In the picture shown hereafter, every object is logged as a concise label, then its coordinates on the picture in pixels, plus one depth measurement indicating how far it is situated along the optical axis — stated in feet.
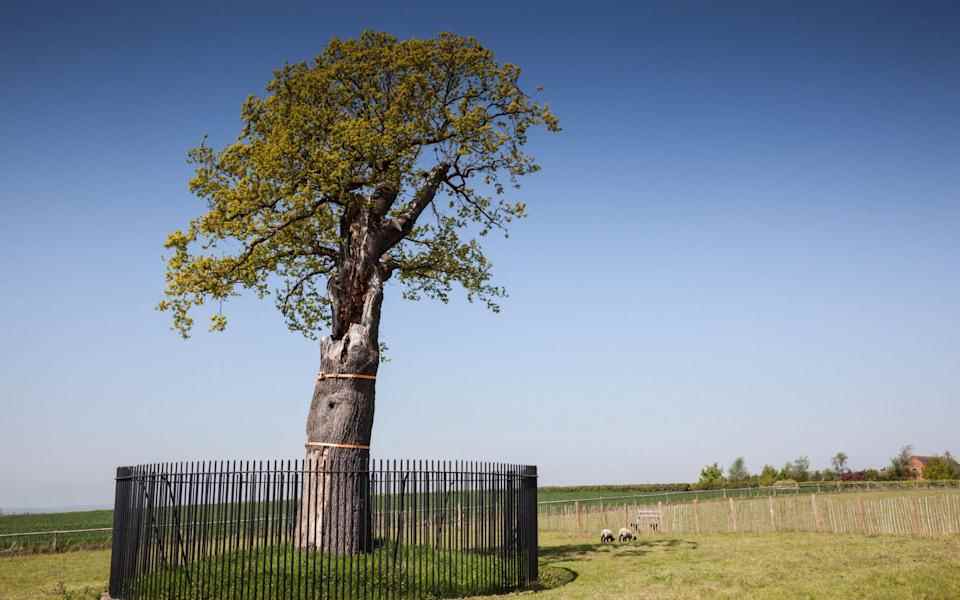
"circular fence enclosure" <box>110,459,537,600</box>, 42.27
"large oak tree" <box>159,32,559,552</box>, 56.44
